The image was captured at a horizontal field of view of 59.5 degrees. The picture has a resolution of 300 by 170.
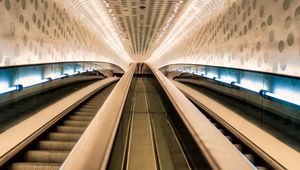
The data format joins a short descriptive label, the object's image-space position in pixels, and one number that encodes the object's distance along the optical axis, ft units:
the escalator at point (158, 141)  6.33
